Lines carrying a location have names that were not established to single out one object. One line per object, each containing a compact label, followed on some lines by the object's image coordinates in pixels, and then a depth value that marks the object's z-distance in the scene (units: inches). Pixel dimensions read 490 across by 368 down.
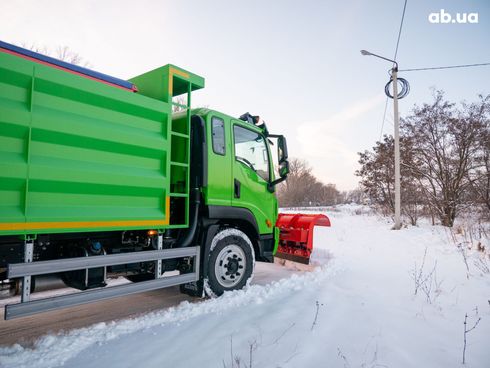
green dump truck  98.2
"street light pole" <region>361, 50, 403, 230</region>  453.2
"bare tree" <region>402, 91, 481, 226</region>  463.8
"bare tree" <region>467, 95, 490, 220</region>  428.2
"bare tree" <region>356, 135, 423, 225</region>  534.3
